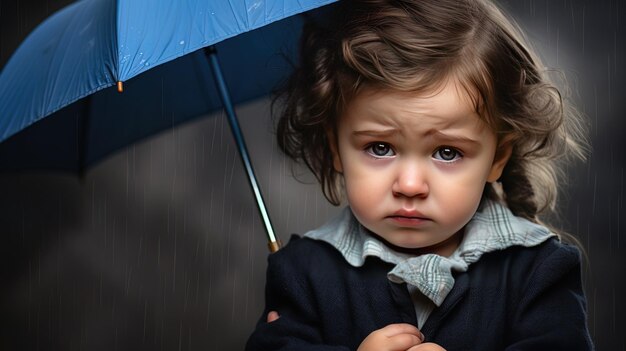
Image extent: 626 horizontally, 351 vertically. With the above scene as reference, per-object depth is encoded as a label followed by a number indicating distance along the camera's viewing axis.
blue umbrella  2.24
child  2.27
